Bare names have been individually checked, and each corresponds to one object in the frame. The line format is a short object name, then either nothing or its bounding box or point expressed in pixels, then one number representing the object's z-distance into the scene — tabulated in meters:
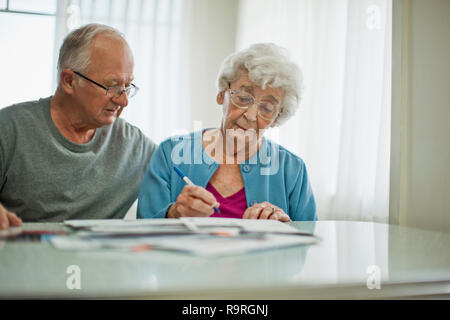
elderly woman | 1.30
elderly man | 1.27
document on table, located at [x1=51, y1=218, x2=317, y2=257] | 0.60
